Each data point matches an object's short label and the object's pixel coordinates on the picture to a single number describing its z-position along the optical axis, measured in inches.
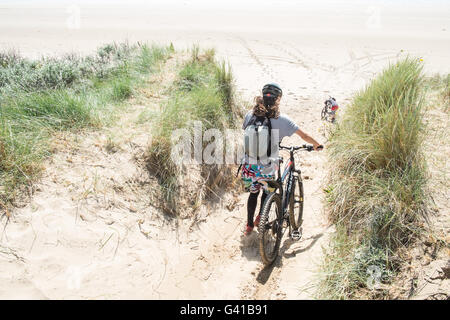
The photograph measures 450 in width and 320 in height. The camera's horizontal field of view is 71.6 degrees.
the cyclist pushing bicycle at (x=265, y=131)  125.5
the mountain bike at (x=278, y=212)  128.3
